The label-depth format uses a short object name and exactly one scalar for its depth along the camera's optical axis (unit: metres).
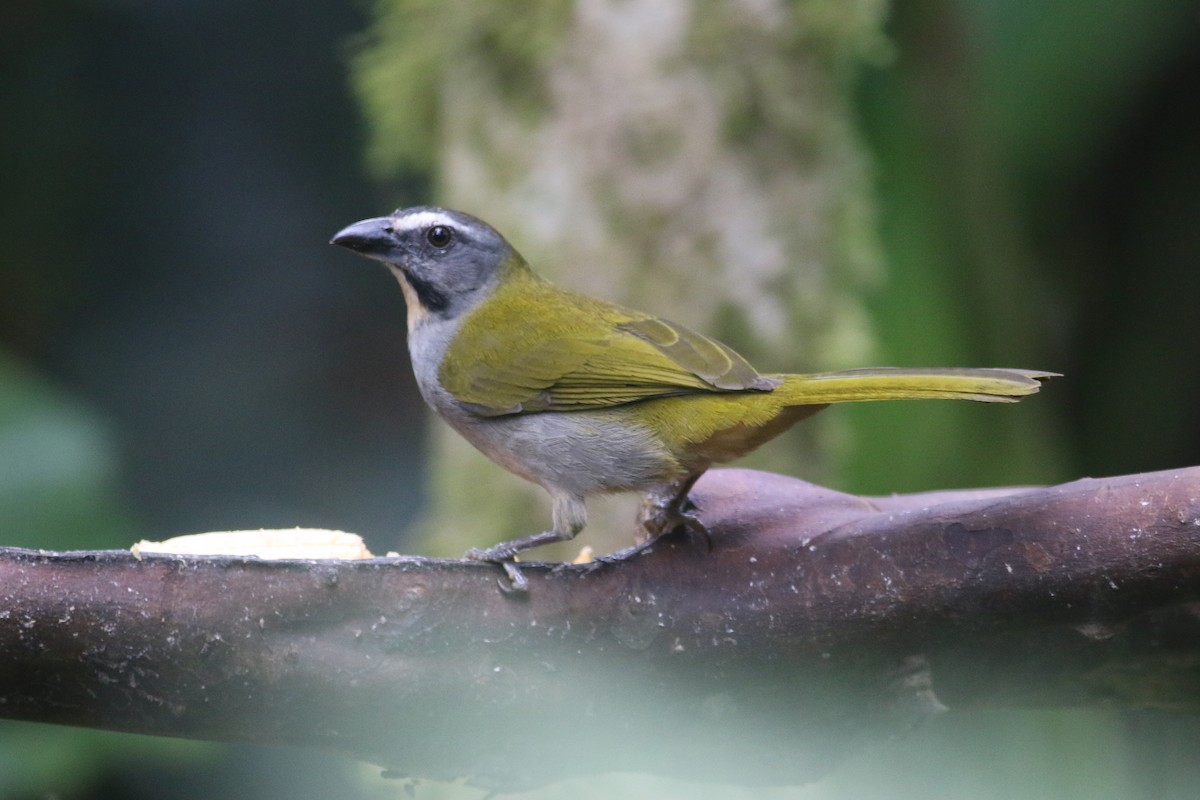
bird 5.75
